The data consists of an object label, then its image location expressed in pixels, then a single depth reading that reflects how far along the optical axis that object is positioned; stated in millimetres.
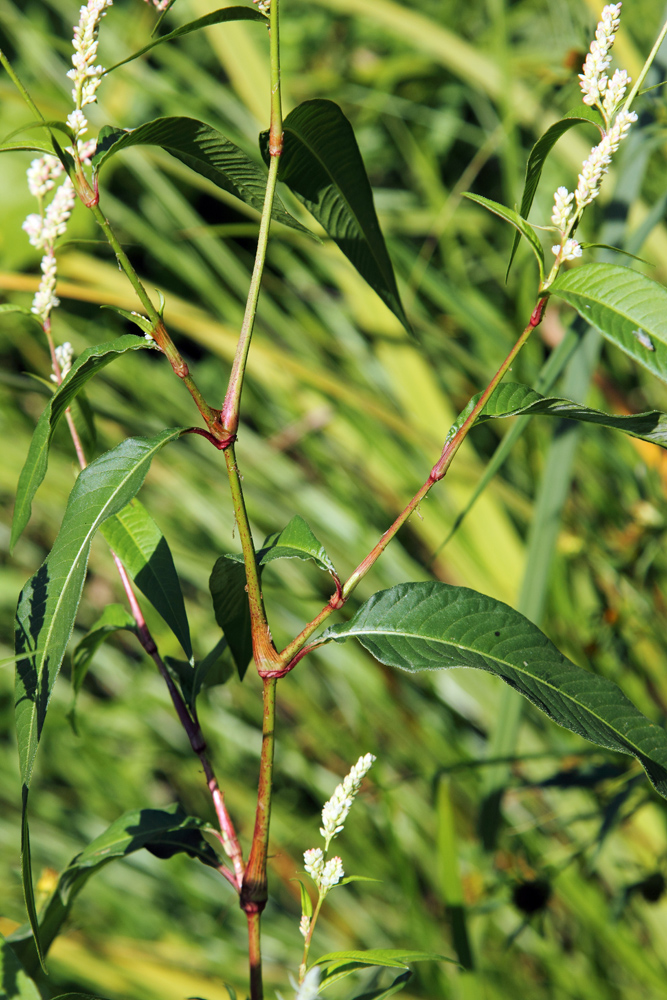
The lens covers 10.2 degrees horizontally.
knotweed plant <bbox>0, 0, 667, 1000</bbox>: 1239
